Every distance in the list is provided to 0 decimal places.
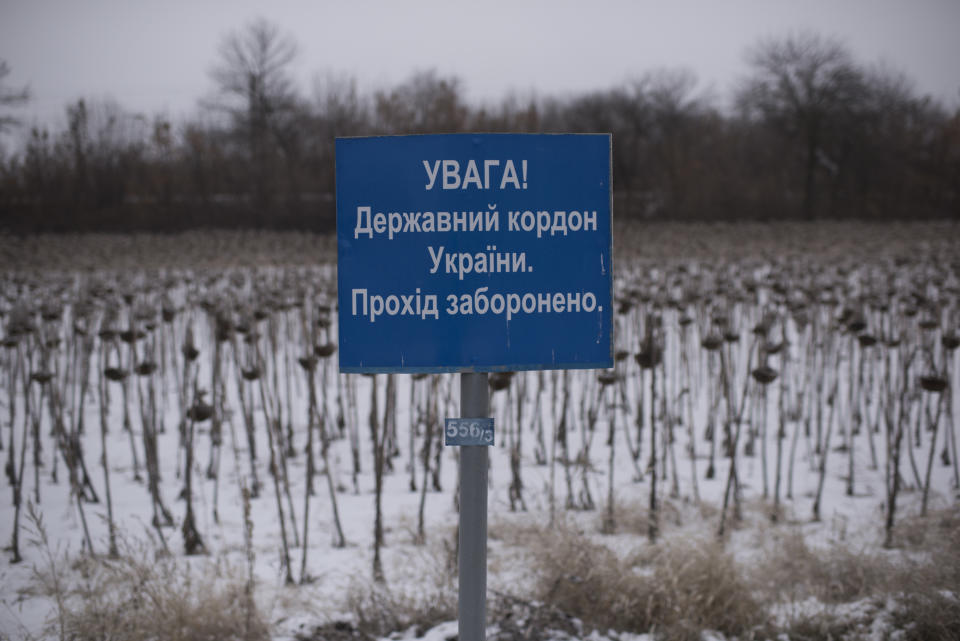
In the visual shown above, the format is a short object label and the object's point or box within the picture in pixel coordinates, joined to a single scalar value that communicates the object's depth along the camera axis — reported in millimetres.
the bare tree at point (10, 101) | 26109
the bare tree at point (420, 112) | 35781
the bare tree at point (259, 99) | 38125
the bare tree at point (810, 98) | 34844
